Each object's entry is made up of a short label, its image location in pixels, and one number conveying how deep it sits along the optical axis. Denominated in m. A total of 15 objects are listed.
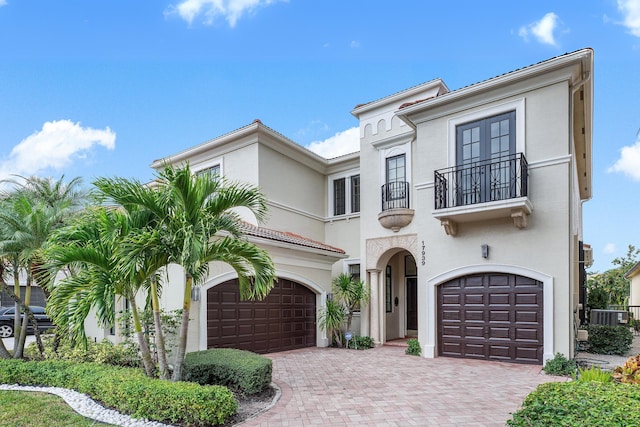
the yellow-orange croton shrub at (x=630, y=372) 5.56
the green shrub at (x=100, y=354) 8.37
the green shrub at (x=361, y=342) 13.23
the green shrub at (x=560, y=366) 9.27
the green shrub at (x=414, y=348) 11.72
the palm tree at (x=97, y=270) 5.84
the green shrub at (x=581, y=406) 3.67
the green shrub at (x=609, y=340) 12.41
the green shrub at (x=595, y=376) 5.12
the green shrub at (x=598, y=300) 17.39
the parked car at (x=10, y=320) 16.92
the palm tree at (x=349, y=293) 13.99
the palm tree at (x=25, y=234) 8.98
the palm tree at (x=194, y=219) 6.08
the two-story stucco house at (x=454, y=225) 10.08
